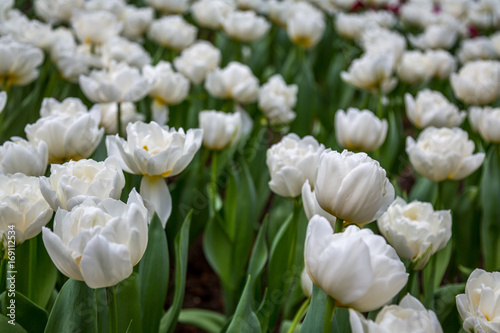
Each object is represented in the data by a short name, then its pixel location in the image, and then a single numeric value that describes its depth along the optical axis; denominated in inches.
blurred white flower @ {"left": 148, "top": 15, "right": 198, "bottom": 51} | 82.7
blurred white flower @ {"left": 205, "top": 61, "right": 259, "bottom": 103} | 63.9
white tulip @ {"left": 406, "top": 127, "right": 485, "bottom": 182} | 46.1
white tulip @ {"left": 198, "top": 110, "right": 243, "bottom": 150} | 52.6
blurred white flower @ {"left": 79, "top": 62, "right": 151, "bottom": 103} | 51.7
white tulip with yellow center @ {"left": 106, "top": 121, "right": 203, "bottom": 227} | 33.8
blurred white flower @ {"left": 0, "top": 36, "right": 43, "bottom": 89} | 53.3
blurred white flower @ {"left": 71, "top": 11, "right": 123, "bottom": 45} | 76.4
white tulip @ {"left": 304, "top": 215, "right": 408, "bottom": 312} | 22.8
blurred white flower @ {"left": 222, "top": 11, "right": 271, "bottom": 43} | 85.6
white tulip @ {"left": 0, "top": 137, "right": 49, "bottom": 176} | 34.8
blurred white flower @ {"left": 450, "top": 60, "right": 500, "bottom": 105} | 72.9
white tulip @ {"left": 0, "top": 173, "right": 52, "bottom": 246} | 29.6
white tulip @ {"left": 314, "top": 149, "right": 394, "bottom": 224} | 27.1
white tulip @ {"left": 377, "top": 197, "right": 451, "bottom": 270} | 35.0
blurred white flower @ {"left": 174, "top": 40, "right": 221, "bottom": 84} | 71.5
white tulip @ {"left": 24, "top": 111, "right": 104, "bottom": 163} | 38.7
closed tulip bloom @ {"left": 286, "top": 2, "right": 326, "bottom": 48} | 88.4
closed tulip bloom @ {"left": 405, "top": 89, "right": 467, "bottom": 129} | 61.2
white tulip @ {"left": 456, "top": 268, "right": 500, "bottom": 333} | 26.2
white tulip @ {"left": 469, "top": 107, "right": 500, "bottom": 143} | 55.7
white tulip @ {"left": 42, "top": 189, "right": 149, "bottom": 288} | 24.1
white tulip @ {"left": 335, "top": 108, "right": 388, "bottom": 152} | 50.5
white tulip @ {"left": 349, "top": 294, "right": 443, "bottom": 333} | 22.9
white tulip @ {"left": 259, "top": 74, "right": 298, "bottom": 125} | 64.4
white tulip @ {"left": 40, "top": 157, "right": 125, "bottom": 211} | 29.2
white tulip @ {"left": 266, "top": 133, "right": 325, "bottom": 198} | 39.0
